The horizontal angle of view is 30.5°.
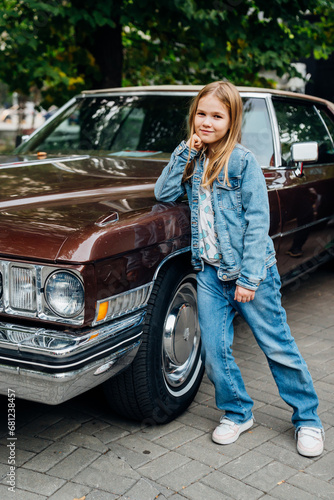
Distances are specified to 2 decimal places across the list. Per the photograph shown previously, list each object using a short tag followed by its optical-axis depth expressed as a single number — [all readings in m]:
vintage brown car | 2.49
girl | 2.81
